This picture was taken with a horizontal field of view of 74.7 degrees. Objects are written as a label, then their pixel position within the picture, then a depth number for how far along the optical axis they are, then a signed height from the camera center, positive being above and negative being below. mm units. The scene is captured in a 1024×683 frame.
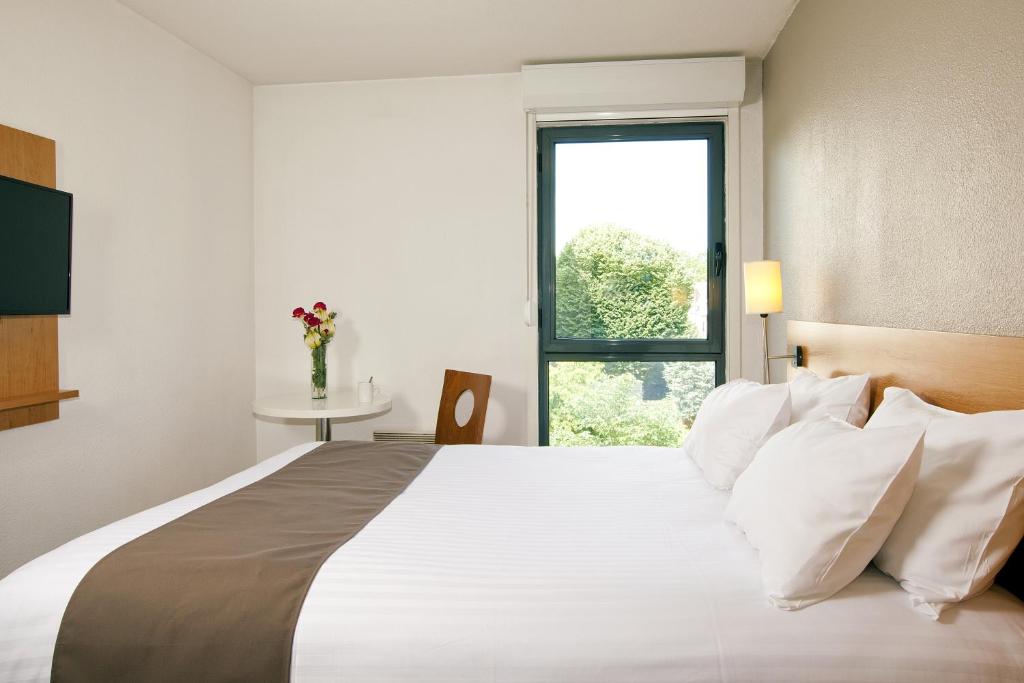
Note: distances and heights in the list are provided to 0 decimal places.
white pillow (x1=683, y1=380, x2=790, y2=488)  1981 -273
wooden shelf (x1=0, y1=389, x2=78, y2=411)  2301 -199
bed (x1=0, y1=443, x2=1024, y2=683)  1149 -505
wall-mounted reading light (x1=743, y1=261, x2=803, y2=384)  2898 +219
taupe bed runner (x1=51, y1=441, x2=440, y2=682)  1229 -500
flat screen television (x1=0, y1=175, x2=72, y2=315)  2174 +320
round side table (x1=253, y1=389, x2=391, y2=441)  3180 -322
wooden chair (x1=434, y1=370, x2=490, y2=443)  3326 -326
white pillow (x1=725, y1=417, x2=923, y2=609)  1238 -335
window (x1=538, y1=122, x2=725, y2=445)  3768 +357
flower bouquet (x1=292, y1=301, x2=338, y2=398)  3496 +37
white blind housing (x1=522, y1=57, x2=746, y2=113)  3504 +1351
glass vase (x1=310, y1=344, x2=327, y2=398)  3539 -153
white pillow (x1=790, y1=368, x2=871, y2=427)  1973 -186
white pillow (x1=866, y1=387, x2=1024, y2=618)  1177 -322
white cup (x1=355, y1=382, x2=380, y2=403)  3438 -263
